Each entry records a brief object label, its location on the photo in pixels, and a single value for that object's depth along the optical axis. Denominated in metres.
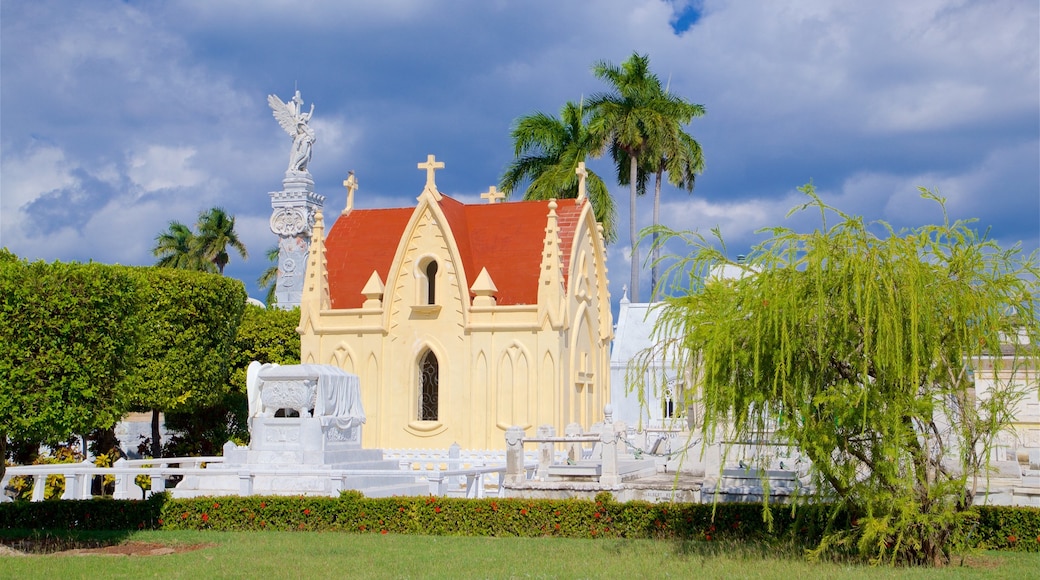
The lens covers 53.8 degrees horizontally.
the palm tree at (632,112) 41.97
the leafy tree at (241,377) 35.03
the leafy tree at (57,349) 15.25
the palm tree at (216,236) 61.50
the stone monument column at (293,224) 44.91
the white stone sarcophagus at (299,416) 22.12
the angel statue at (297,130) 44.69
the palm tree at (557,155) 40.53
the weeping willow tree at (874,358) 12.27
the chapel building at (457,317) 29.30
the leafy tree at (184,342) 29.41
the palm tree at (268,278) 65.25
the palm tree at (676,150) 42.26
